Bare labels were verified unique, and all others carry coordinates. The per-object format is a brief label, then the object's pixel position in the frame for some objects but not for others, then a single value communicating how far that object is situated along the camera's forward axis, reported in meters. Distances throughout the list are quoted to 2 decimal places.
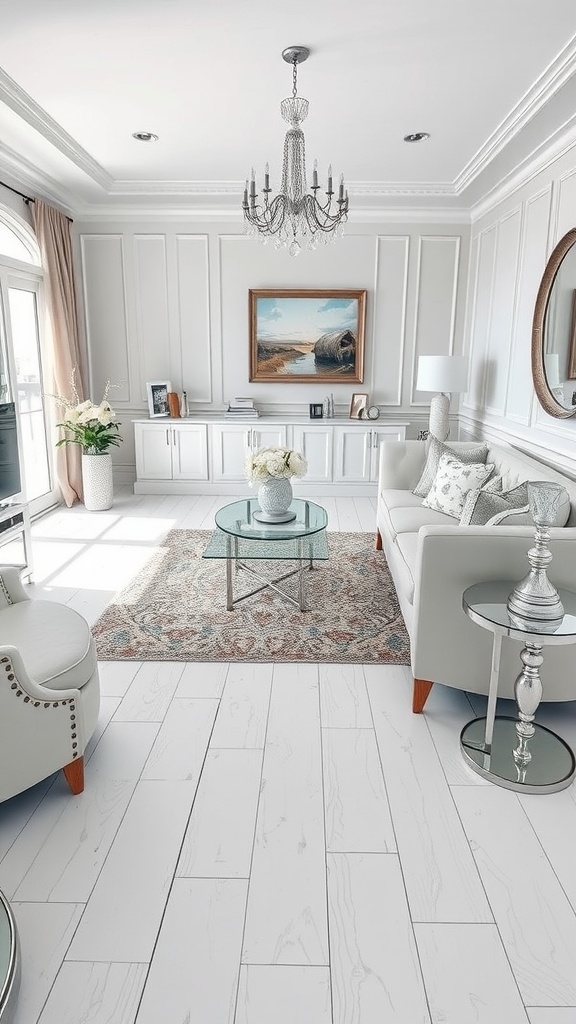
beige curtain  5.23
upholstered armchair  1.83
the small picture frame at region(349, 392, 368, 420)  6.03
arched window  4.61
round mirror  3.51
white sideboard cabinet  5.87
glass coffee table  3.29
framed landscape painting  5.97
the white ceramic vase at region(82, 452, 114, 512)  5.52
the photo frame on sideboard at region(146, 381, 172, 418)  6.02
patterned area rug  3.00
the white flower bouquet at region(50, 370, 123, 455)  5.35
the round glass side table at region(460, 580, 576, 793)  2.00
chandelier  3.24
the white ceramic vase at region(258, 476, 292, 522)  3.54
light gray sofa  2.32
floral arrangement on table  3.49
